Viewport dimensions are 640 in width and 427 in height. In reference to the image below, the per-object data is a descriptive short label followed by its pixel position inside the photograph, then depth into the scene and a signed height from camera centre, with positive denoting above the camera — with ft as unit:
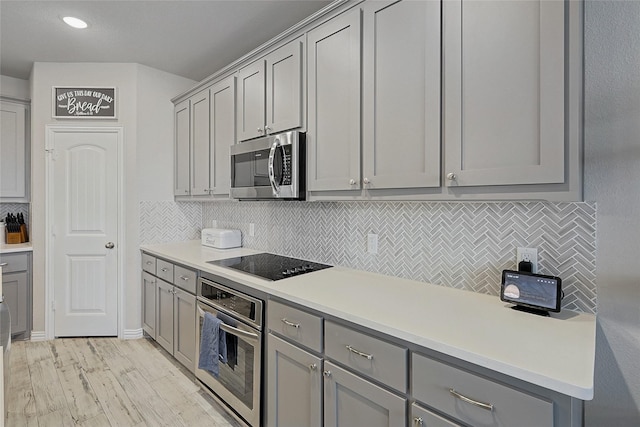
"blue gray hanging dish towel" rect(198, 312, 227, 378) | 6.85 -2.78
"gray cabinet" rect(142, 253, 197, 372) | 8.17 -2.59
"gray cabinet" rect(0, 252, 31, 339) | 10.37 -2.48
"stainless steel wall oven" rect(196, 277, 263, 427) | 6.01 -2.61
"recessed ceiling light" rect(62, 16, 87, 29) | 8.12 +4.53
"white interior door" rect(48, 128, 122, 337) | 10.70 -0.84
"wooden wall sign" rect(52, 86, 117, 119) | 10.63 +3.34
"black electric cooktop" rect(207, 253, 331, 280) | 6.65 -1.21
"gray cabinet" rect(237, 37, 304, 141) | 6.76 +2.54
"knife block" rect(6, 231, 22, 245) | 11.15 -0.94
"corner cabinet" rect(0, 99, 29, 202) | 11.18 +1.94
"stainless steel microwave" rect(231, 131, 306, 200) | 6.72 +0.91
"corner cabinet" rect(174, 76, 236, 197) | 9.03 +2.05
